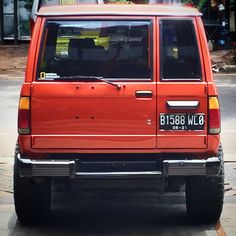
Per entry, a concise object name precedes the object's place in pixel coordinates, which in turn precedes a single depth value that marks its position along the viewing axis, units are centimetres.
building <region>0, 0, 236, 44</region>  2912
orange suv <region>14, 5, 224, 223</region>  742
